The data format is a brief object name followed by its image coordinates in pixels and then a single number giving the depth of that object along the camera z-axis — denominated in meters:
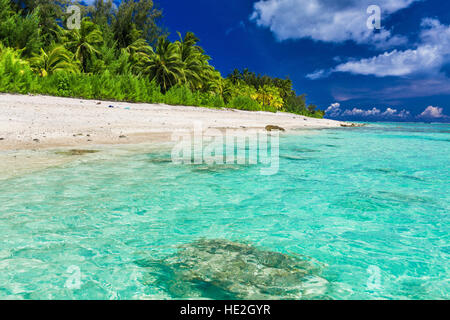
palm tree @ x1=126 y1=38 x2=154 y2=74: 30.53
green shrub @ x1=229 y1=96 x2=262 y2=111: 30.62
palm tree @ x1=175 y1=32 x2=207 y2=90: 31.11
